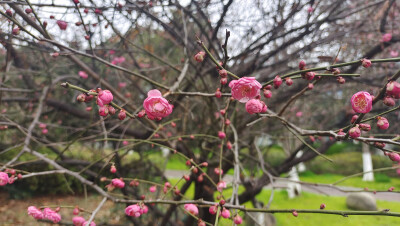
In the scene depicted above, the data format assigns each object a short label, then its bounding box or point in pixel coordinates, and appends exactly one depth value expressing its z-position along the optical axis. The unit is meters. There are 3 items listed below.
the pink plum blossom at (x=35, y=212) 0.43
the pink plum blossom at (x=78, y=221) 0.45
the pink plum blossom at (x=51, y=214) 0.44
